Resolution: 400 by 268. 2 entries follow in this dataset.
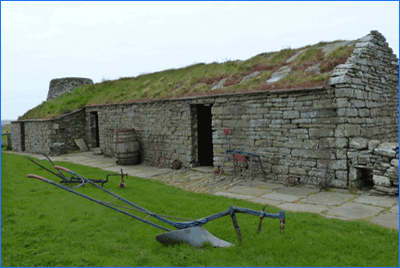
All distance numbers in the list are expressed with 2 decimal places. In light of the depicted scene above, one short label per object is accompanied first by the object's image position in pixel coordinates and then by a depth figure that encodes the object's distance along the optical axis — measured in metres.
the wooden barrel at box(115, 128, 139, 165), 11.51
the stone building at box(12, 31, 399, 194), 6.96
